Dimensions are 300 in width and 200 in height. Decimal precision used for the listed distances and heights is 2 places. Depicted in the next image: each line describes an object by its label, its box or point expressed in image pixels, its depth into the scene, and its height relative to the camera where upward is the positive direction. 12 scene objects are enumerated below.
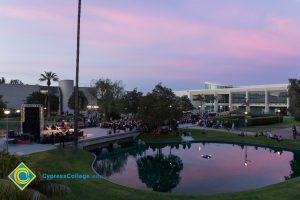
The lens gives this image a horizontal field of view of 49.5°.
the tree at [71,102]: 103.31 +1.04
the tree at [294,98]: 50.34 +1.76
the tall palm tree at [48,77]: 87.12 +7.48
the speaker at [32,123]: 37.38 -2.12
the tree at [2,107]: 53.77 -0.48
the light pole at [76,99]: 29.53 +0.61
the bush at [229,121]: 65.86 -2.67
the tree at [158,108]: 52.19 -0.20
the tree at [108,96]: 77.00 +2.74
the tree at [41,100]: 92.44 +1.45
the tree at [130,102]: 78.19 +1.00
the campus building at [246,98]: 122.19 +4.23
